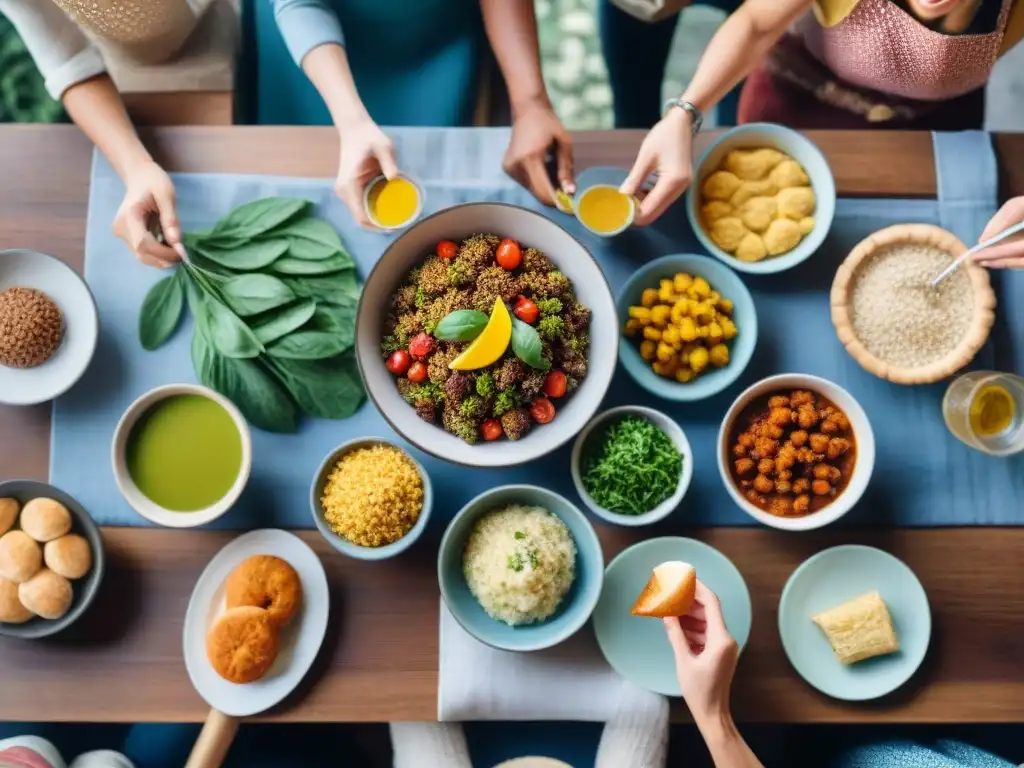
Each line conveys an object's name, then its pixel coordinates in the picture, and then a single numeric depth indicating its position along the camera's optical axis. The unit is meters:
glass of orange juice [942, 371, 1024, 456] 1.41
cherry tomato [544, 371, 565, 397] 1.26
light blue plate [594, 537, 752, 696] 1.37
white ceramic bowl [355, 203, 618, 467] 1.25
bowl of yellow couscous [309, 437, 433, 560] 1.29
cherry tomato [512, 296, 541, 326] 1.25
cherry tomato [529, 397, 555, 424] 1.27
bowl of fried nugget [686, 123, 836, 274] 1.42
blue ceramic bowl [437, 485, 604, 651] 1.31
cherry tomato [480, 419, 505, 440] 1.26
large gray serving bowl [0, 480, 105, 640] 1.30
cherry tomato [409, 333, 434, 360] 1.26
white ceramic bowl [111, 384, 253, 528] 1.31
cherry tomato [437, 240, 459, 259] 1.29
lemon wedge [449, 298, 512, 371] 1.20
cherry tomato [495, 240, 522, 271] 1.29
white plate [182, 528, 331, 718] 1.34
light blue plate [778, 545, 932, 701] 1.37
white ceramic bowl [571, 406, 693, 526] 1.34
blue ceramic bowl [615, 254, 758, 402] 1.39
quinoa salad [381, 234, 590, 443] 1.23
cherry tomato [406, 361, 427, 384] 1.27
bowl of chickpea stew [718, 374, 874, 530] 1.34
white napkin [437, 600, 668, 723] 1.37
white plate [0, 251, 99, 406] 1.39
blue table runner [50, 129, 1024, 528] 1.43
